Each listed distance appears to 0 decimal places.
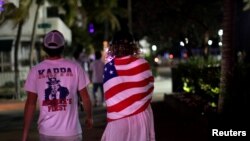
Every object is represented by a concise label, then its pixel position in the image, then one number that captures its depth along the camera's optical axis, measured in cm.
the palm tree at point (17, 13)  2392
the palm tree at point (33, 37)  2522
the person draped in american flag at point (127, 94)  568
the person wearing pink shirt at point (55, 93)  561
